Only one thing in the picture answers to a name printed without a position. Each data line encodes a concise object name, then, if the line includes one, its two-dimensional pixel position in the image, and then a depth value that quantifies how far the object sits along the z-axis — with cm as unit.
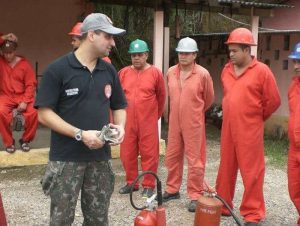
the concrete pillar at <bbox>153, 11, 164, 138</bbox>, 587
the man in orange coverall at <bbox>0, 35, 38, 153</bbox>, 486
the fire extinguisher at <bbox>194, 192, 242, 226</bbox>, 290
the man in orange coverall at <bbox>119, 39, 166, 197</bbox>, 416
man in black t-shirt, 230
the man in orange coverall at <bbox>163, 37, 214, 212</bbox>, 387
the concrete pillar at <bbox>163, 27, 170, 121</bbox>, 776
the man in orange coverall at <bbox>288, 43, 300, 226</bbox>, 324
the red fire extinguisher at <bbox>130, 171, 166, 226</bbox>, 245
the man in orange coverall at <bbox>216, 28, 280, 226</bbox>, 335
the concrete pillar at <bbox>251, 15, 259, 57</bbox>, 690
